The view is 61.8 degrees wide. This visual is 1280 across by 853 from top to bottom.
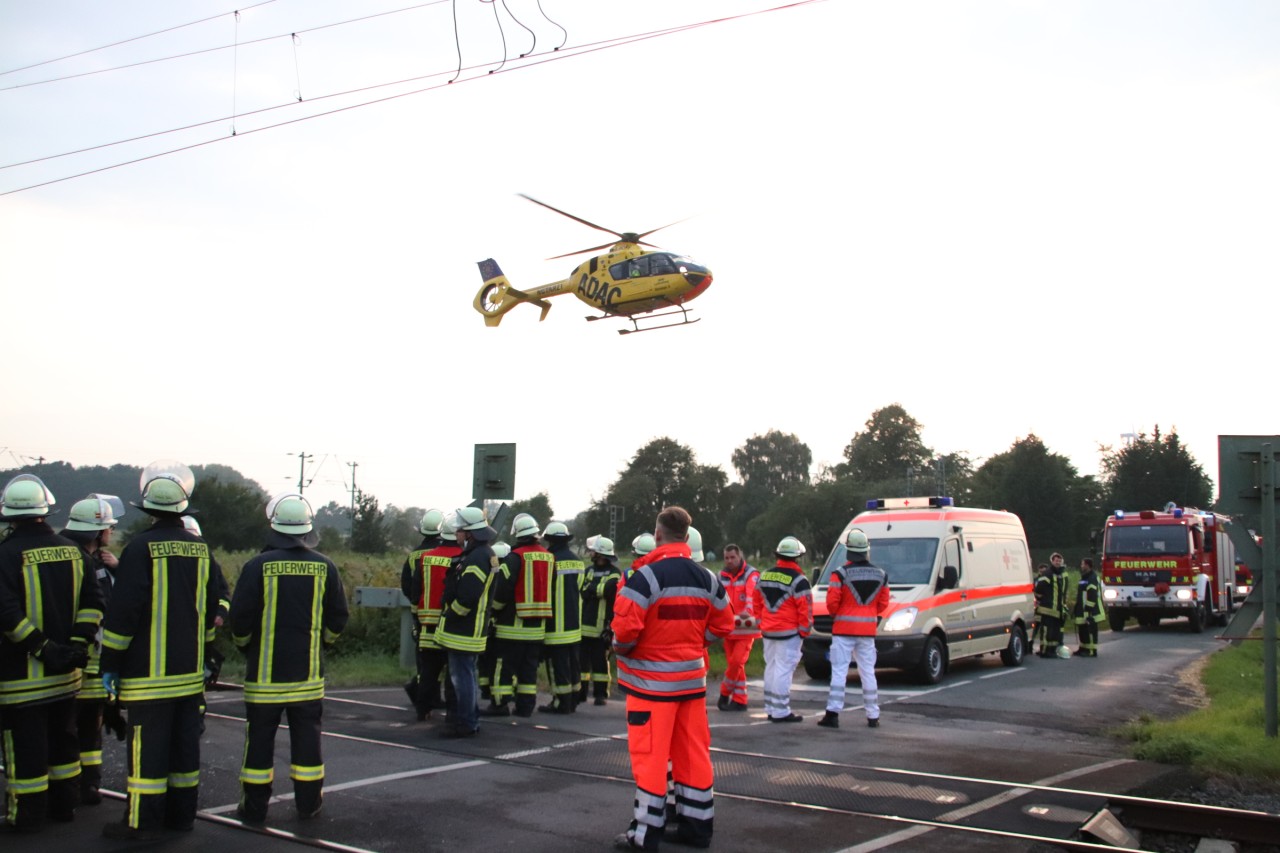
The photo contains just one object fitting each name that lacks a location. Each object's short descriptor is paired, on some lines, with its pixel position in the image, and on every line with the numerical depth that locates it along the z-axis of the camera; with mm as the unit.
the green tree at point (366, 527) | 46500
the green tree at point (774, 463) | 103188
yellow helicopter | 21453
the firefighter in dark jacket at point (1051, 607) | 19703
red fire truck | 26984
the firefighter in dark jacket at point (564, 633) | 11445
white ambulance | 14789
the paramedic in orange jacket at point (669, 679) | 6223
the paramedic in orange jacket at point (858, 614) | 11195
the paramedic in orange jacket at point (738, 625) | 12141
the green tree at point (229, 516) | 47625
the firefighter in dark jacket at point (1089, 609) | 19703
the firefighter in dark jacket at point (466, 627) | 9539
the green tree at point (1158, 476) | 67625
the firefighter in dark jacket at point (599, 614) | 12703
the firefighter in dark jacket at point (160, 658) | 6121
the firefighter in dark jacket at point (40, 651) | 6262
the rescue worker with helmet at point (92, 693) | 7008
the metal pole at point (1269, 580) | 9414
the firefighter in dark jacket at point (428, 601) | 10375
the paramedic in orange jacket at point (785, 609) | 11805
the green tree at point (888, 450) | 93438
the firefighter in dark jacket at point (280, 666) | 6535
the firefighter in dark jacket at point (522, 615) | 10680
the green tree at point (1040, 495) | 61250
